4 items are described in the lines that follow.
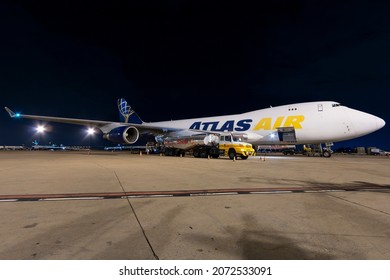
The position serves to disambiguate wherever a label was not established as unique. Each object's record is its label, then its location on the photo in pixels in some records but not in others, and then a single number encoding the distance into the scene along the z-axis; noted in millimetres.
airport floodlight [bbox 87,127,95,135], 27672
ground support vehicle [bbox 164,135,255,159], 19845
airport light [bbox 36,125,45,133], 21047
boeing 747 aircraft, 20141
